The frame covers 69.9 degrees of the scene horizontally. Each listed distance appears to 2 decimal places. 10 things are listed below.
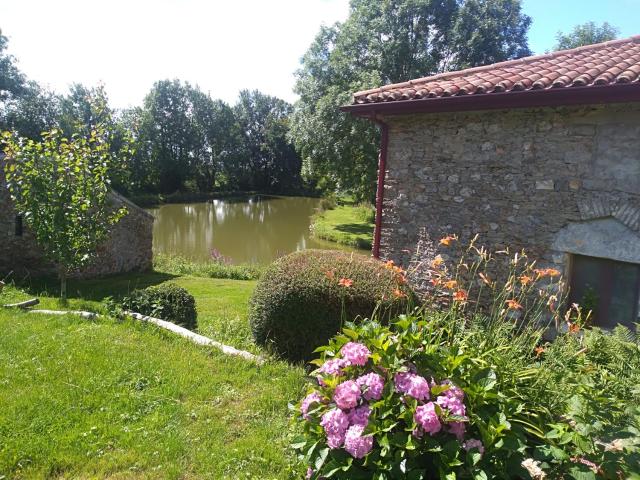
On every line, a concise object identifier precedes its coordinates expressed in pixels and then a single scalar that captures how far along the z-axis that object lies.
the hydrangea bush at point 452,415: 2.34
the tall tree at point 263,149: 53.94
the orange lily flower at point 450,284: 3.68
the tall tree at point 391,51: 19.91
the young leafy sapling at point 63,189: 7.48
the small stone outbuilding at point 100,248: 12.51
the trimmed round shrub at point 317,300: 5.22
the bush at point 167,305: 6.59
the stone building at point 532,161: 5.21
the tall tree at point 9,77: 30.70
